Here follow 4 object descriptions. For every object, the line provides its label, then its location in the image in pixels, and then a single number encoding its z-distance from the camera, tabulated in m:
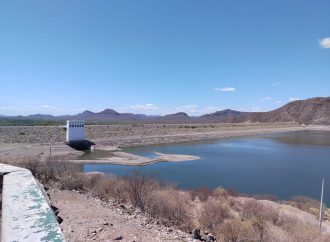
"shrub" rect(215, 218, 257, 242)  10.01
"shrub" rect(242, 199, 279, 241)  12.04
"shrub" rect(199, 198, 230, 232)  11.90
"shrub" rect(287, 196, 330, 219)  17.92
